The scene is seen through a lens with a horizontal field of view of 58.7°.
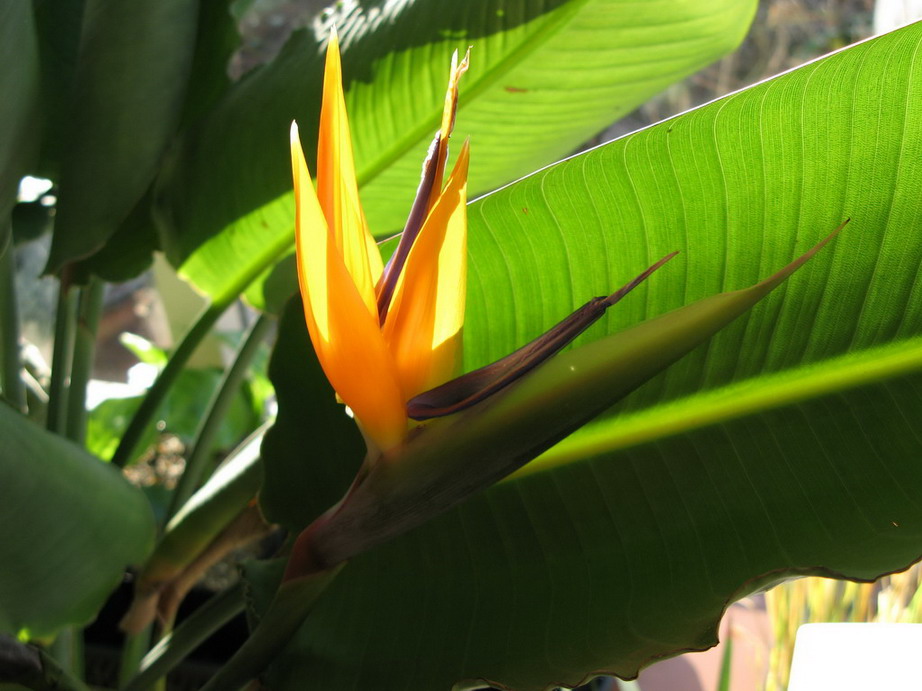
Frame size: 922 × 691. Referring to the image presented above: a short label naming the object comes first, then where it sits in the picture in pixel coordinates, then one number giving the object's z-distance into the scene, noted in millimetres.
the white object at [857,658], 351
